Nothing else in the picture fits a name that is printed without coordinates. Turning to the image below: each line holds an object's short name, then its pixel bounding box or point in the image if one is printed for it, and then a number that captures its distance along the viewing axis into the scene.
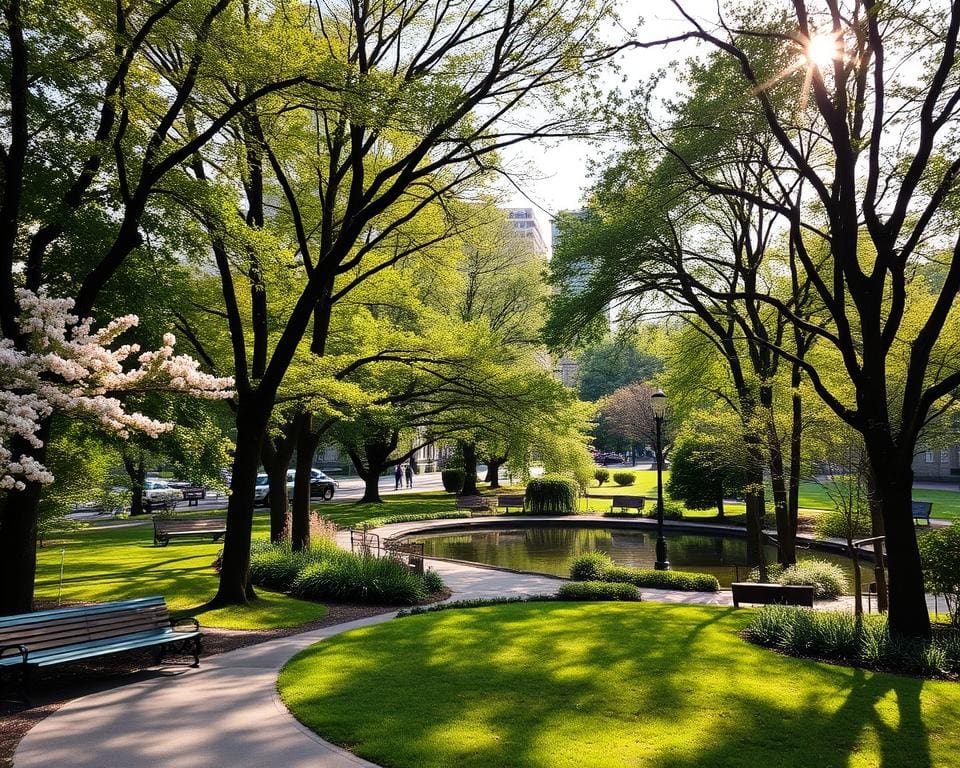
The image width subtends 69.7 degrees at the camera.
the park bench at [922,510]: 26.09
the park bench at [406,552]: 15.92
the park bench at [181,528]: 21.81
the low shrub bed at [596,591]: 14.34
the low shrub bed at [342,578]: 14.10
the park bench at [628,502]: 33.19
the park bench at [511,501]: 34.12
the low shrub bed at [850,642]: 8.67
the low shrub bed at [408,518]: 28.26
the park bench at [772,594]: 12.43
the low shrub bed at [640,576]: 16.47
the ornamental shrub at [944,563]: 10.66
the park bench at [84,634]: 7.41
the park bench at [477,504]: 33.72
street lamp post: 19.02
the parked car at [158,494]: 34.81
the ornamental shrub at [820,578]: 15.76
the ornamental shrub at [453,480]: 43.00
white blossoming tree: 5.67
